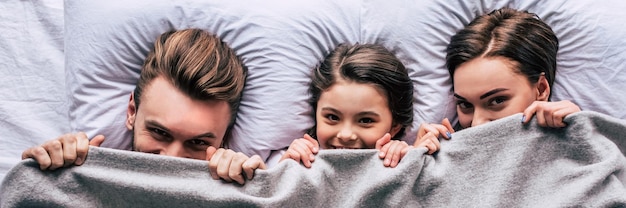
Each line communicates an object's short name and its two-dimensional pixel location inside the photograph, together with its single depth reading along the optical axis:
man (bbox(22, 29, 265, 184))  1.20
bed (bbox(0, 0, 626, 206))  1.31
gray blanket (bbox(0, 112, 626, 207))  1.09
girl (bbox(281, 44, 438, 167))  1.25
